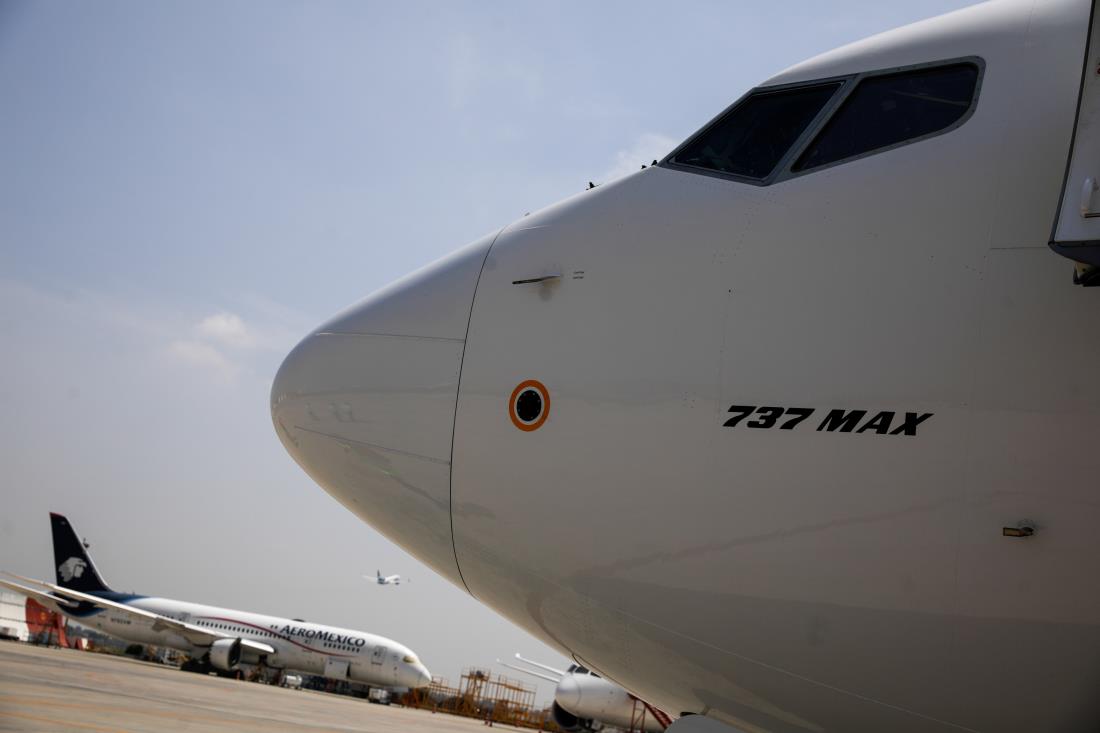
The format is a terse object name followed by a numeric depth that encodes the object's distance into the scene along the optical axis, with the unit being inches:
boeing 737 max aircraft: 127.1
